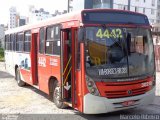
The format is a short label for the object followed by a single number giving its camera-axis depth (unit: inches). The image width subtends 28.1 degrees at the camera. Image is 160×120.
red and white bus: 304.7
